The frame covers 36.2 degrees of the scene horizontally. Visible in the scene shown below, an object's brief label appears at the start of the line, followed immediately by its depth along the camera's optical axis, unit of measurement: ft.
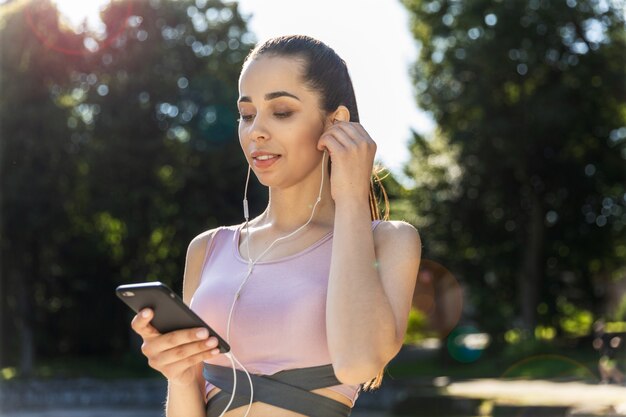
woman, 7.84
